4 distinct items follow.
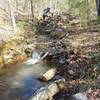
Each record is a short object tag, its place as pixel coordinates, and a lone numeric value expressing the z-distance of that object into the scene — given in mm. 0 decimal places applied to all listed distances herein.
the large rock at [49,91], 4257
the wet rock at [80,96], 3900
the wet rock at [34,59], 7353
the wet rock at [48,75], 5578
